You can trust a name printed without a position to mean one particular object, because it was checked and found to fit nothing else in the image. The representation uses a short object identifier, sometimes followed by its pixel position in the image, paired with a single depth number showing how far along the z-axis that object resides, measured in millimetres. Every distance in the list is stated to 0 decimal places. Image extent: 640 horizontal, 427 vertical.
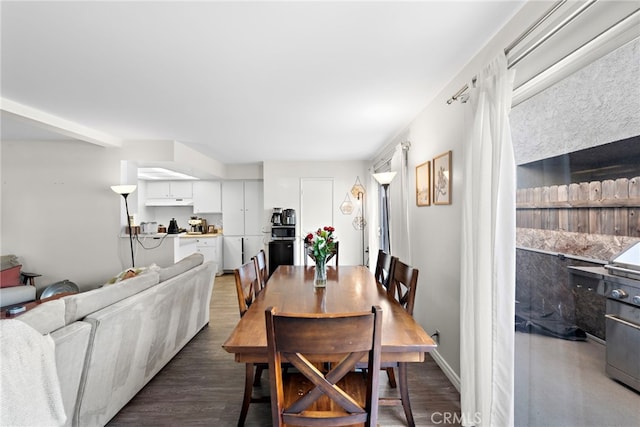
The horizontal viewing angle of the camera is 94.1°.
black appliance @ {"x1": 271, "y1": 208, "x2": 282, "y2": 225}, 6006
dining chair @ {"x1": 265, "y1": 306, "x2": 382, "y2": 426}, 1106
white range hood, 6824
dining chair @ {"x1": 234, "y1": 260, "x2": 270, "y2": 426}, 1876
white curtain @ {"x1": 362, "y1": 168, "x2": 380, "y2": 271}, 5137
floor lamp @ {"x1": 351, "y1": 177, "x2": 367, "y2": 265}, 6239
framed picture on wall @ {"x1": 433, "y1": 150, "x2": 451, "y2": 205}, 2383
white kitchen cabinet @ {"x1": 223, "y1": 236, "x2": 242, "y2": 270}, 6699
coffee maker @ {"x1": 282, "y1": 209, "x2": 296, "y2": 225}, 5988
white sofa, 1562
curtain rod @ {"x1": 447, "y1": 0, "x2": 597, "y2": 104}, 1130
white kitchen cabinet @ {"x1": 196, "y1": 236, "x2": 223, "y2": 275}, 6469
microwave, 5996
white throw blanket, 1227
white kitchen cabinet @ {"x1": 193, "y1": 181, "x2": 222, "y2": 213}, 6801
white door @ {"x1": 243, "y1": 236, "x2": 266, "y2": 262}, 6754
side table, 4048
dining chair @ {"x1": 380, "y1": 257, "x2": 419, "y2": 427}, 1831
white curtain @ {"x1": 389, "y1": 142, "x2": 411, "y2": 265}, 3332
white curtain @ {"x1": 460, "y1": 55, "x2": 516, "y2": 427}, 1495
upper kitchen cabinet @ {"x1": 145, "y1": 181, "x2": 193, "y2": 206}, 6812
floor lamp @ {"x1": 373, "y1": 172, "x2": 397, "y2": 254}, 3527
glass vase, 2334
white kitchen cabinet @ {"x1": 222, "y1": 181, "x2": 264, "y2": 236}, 6766
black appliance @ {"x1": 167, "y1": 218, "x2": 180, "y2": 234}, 4952
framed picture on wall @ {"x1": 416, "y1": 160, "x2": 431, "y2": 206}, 2795
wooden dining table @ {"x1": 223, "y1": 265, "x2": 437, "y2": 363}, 1348
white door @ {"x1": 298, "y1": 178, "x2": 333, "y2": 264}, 6266
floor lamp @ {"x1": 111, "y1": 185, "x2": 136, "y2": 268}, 3965
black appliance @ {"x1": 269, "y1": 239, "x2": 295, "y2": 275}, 5965
